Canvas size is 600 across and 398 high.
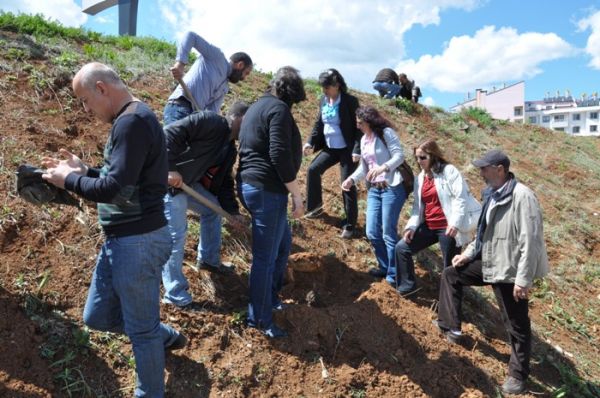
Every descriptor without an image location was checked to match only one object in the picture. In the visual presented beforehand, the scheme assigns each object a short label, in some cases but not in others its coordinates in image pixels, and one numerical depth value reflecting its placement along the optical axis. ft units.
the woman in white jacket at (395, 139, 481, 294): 14.10
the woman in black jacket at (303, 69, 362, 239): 17.21
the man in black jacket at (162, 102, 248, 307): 11.25
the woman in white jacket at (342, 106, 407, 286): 15.40
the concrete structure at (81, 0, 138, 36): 41.42
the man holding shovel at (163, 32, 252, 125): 14.19
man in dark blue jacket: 7.45
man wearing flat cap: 11.60
